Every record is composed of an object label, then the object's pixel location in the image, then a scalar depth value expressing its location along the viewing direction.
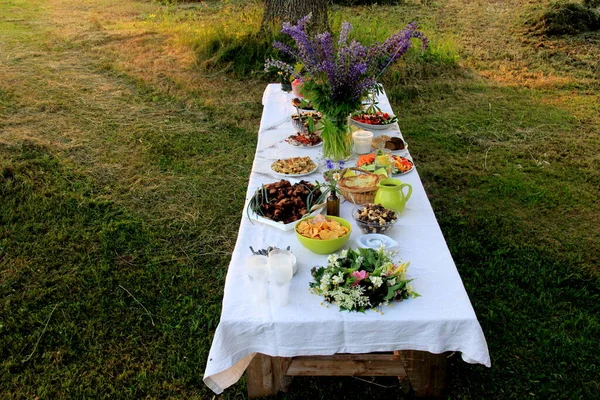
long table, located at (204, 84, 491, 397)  1.95
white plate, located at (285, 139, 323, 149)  3.46
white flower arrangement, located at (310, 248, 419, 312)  1.97
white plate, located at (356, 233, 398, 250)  2.32
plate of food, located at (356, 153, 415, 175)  3.04
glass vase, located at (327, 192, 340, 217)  2.55
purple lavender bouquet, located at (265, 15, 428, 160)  2.84
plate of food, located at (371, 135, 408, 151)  3.36
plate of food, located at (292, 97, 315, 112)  3.75
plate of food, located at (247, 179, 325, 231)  2.53
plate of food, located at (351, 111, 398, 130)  3.70
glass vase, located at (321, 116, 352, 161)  3.14
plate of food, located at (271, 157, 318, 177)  3.02
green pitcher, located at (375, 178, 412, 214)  2.55
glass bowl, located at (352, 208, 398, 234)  2.38
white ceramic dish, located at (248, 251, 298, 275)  2.14
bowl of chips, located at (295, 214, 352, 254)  2.26
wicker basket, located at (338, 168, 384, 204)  2.67
